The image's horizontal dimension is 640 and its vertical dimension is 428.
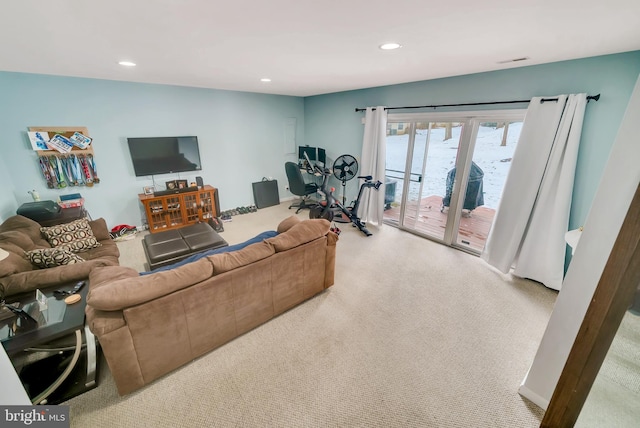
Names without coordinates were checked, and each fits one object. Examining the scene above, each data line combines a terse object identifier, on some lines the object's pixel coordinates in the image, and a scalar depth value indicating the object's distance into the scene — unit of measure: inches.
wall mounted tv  147.0
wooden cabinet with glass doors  152.3
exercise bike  161.5
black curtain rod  85.8
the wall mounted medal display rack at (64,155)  122.6
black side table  56.7
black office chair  182.7
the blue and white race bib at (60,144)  124.4
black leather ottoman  104.0
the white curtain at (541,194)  92.4
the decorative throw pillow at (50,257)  80.5
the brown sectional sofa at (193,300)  55.9
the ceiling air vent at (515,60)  86.4
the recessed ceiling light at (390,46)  71.5
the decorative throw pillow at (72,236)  101.2
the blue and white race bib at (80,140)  129.1
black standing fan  169.0
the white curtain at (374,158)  155.3
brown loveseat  69.6
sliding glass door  120.0
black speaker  171.0
